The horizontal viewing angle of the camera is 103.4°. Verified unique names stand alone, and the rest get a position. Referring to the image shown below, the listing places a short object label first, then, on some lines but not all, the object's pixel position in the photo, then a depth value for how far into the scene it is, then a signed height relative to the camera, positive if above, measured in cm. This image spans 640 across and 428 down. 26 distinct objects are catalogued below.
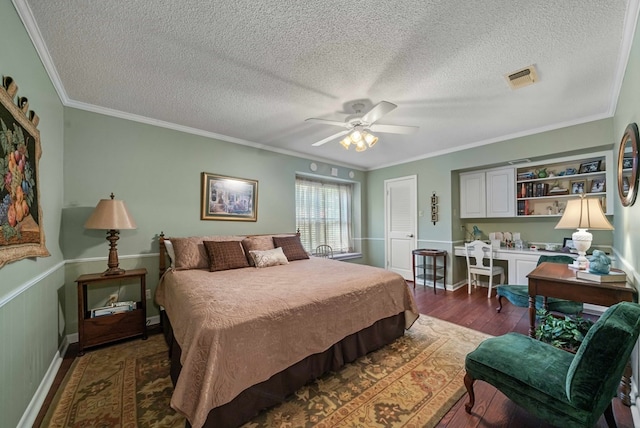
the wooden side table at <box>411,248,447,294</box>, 441 -96
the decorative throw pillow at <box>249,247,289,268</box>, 315 -53
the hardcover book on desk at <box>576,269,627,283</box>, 186 -48
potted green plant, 201 -97
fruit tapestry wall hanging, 134 +24
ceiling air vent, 214 +120
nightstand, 239 -103
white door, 509 -17
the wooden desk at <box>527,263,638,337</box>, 181 -59
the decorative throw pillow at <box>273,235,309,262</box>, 361 -45
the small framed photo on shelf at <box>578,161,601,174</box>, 351 +65
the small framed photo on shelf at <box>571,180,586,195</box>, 367 +40
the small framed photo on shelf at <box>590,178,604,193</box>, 350 +39
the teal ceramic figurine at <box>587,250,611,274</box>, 199 -40
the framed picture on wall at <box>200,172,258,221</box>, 358 +28
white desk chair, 399 -72
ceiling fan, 255 +92
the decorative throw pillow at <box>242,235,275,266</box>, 332 -38
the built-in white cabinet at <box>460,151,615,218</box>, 351 +44
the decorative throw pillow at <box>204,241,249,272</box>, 292 -46
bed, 142 -76
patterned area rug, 160 -129
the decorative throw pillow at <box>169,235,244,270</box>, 288 -43
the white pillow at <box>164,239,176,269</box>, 291 -41
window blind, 503 +6
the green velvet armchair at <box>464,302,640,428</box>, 114 -87
